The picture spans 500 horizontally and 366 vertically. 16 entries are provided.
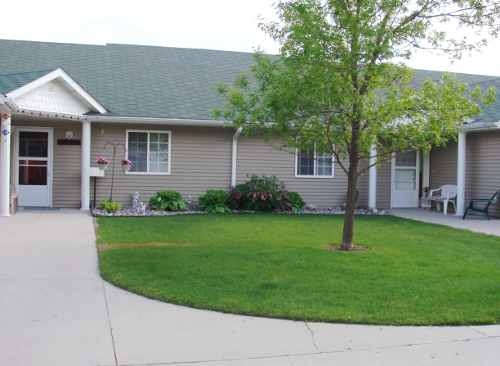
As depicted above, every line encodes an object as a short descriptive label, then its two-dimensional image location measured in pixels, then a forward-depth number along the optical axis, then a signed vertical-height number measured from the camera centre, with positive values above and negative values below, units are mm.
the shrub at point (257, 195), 15469 -571
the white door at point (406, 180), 17969 -72
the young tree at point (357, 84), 8258 +1407
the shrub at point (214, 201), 15418 -765
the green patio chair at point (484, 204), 14734 -683
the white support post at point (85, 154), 14539 +421
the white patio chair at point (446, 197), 16391 -534
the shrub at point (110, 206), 14306 -897
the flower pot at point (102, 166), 14672 +123
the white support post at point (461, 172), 15344 +186
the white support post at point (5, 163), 12695 +126
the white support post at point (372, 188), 16719 -331
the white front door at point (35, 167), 15008 +59
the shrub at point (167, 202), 15195 -803
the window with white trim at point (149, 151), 15601 +575
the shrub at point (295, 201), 16000 -737
